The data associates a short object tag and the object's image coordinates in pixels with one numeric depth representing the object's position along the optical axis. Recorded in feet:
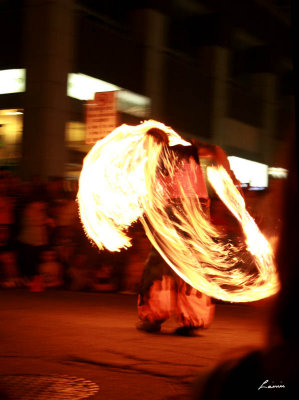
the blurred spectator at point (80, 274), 38.81
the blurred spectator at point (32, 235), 39.19
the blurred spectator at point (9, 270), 38.93
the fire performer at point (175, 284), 23.16
